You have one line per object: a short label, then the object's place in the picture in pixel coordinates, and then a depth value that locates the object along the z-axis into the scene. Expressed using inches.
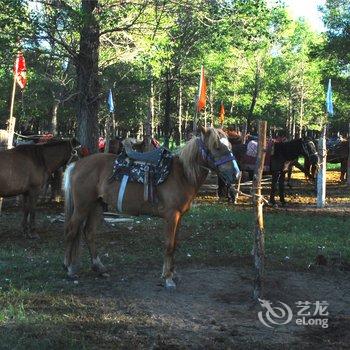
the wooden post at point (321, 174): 537.0
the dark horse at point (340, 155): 823.7
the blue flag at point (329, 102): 643.5
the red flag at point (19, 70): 505.5
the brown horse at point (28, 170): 366.0
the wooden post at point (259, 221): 229.5
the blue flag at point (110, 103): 669.6
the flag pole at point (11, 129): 472.7
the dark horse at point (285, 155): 555.8
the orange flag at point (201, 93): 594.3
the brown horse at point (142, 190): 238.1
